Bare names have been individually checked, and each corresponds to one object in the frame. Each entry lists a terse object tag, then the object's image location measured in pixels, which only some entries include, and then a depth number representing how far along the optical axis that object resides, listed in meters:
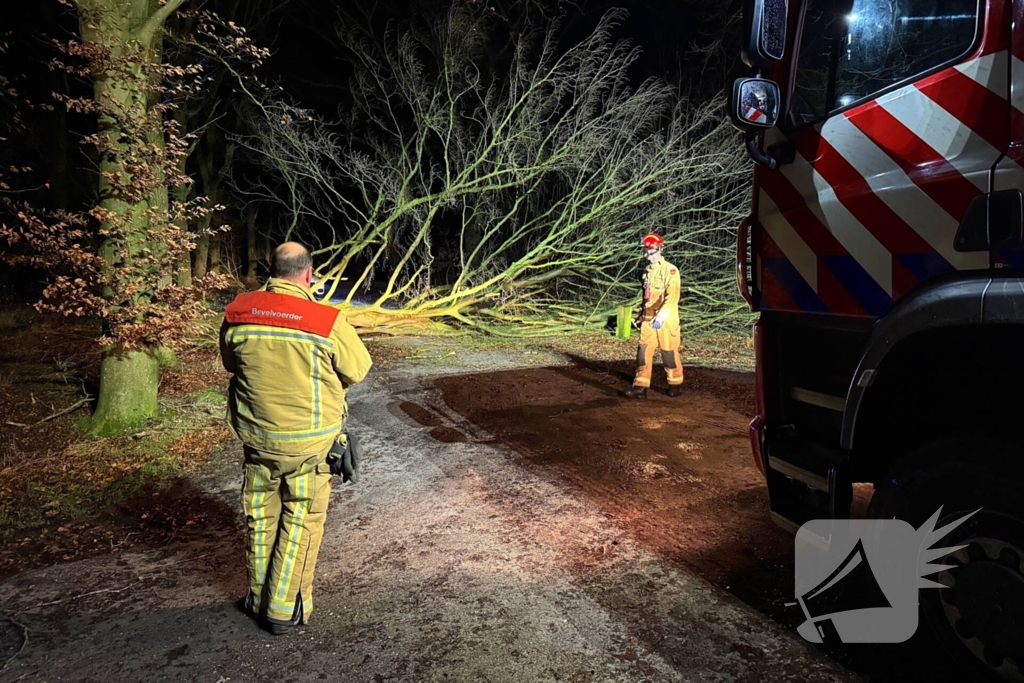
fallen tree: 11.03
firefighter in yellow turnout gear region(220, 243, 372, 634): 2.50
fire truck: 1.87
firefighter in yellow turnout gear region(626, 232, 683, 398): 6.74
